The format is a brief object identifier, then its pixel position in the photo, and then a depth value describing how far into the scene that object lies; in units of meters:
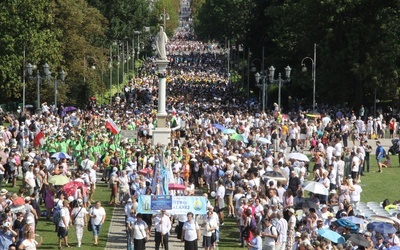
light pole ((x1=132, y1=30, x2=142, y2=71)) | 107.72
